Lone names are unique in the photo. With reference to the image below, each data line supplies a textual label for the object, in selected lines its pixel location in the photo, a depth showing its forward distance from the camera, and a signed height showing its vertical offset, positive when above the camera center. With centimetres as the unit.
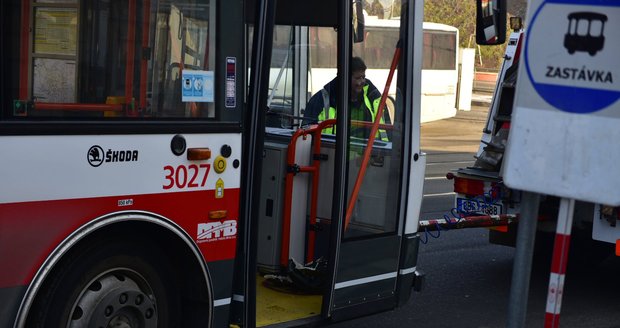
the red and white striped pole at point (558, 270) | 388 -73
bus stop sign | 371 -11
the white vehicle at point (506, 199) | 832 -105
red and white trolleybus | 463 -65
